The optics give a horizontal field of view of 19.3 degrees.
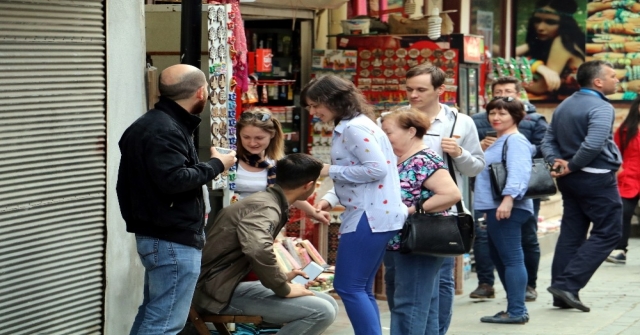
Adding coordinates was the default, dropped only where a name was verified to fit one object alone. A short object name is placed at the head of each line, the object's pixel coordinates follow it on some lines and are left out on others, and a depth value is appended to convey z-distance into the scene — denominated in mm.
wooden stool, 10317
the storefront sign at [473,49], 17717
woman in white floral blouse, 10317
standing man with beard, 8904
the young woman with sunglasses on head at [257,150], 12176
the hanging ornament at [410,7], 18922
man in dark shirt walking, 14788
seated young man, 10194
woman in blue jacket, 13907
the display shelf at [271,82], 15773
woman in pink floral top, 10518
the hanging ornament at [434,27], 17678
